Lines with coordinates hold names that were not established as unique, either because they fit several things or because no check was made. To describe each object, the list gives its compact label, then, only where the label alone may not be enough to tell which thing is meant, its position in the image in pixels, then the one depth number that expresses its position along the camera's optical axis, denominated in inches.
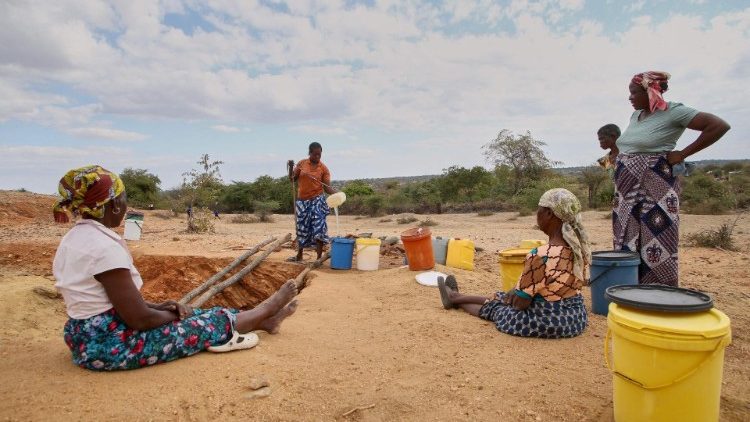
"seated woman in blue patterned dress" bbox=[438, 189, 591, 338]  124.7
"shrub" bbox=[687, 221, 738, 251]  306.3
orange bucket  230.8
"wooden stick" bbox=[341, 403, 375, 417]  94.9
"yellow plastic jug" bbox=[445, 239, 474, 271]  254.7
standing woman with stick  263.3
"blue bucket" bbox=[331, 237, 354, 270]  254.7
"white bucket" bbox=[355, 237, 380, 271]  254.2
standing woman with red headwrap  145.0
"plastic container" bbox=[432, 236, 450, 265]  258.8
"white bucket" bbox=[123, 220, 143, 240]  356.2
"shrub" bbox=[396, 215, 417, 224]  615.6
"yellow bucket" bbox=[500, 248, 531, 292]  170.4
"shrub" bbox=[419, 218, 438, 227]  568.7
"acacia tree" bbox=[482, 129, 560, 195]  831.8
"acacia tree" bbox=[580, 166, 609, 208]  677.3
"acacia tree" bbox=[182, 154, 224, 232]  488.8
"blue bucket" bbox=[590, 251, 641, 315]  147.8
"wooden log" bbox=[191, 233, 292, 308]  220.7
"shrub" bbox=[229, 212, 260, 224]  693.9
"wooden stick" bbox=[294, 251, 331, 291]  239.8
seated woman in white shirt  97.6
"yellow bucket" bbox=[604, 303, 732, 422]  75.0
